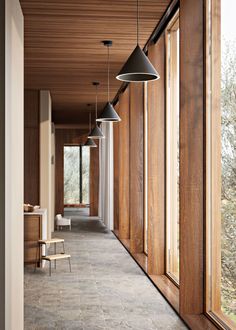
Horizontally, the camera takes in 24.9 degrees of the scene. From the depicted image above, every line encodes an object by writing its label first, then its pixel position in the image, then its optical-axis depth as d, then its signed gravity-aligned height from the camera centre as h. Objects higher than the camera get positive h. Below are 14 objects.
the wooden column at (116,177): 13.55 +0.16
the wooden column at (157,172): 7.30 +0.15
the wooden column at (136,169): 9.52 +0.26
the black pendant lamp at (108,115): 7.80 +1.00
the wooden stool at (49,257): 7.43 -1.02
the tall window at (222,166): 4.54 +0.15
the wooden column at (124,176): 11.60 +0.16
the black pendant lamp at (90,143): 14.68 +1.12
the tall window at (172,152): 6.93 +0.42
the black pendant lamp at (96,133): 11.10 +1.05
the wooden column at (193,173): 5.10 +0.10
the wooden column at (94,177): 19.12 +0.23
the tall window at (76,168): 20.70 +0.60
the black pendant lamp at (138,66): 4.31 +0.96
